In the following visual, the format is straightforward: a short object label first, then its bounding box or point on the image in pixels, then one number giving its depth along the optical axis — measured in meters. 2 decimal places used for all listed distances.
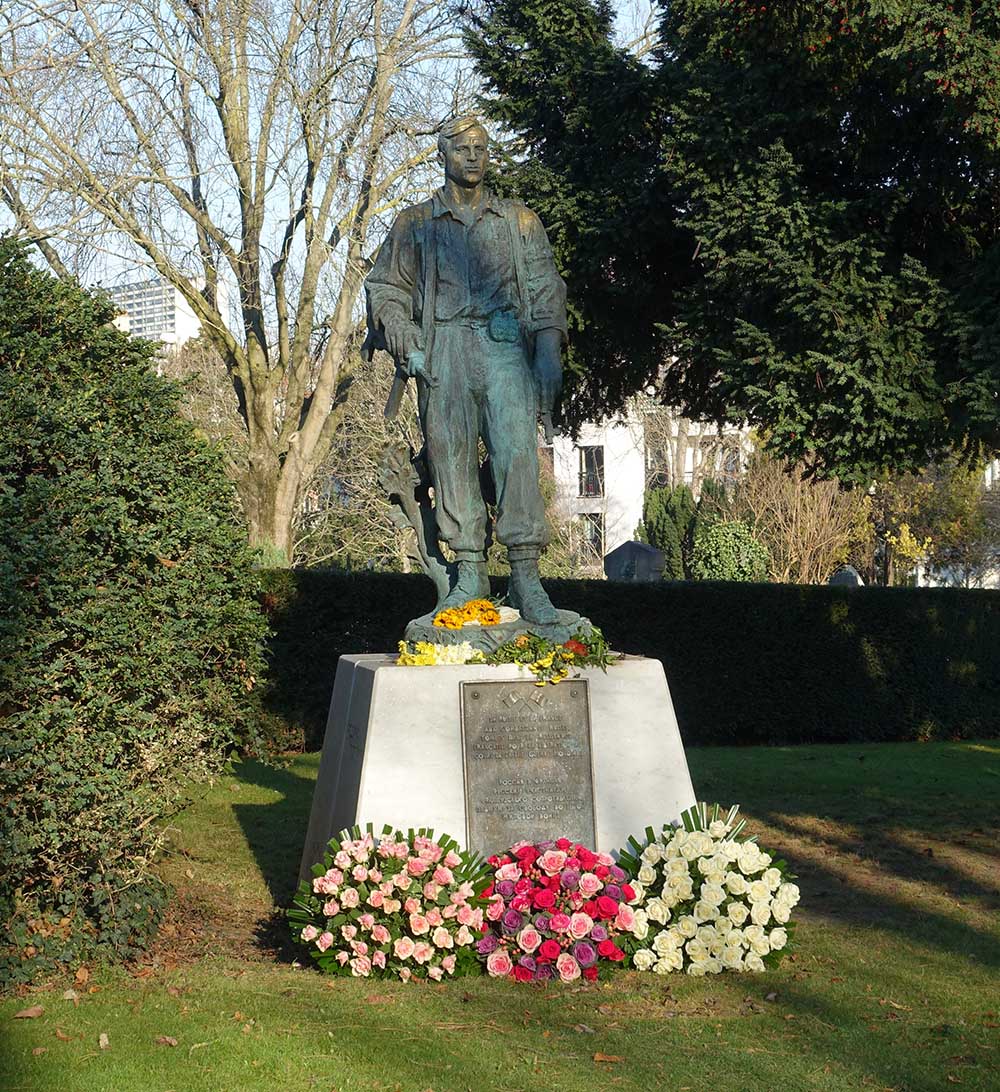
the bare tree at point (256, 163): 18.81
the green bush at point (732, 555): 31.91
